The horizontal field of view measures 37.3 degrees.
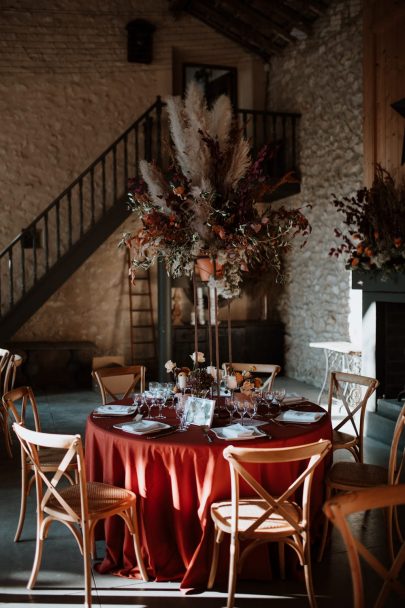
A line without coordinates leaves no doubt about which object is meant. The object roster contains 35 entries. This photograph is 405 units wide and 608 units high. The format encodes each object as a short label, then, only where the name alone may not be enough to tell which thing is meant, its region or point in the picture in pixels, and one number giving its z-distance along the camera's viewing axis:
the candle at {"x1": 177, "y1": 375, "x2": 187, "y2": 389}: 3.62
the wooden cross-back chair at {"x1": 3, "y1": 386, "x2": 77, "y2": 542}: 3.45
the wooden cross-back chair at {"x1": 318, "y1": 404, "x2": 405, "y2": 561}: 3.13
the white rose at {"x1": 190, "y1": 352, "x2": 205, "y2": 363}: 3.70
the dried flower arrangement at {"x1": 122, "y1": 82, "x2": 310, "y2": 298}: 3.24
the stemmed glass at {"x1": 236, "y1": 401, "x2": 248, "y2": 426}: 3.39
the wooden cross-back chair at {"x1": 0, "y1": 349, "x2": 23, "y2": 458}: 5.08
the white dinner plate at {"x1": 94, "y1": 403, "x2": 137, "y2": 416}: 3.56
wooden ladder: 9.46
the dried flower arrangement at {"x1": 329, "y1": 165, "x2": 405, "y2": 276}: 5.12
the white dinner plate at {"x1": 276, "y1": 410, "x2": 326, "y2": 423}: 3.37
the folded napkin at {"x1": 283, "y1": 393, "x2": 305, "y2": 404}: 3.89
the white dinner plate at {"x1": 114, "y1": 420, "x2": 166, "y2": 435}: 3.13
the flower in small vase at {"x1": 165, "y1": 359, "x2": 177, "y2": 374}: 3.72
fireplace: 5.80
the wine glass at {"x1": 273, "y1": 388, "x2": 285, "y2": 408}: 3.68
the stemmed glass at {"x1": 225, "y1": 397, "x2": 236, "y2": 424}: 3.46
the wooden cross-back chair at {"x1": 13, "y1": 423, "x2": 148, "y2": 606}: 2.71
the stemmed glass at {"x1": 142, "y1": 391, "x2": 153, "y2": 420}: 3.70
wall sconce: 9.41
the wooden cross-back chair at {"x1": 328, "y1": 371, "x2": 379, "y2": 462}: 3.83
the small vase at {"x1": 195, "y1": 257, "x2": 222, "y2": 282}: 3.47
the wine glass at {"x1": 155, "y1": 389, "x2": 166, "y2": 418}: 3.65
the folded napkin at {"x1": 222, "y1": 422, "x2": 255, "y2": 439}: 3.02
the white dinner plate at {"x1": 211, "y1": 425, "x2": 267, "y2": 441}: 2.98
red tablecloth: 2.91
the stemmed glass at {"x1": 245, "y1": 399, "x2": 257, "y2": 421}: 3.40
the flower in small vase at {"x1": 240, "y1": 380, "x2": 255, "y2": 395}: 3.49
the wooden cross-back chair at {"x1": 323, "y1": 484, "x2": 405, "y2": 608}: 1.83
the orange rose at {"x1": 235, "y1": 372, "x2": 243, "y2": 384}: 3.57
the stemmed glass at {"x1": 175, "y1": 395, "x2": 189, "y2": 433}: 3.23
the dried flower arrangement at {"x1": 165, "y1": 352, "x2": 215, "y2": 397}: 3.58
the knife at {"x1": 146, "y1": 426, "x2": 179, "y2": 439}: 3.05
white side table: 6.80
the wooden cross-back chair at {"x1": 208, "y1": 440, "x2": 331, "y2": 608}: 2.50
